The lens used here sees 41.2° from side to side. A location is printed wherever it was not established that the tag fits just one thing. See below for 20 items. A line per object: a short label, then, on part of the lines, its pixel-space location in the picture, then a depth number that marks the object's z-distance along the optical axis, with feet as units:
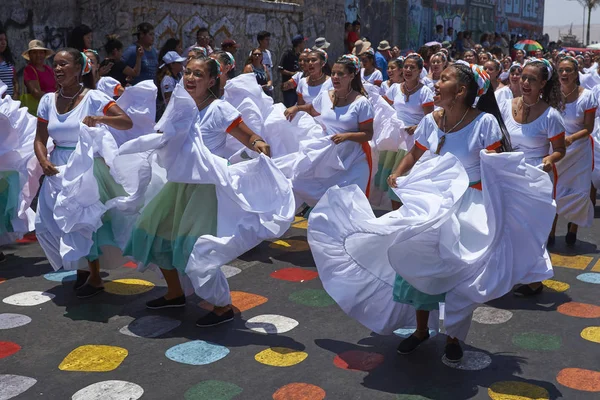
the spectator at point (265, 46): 46.88
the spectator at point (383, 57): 53.91
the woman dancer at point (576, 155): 25.21
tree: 218.61
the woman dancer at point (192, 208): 17.37
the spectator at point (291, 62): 47.93
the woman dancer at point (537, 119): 20.22
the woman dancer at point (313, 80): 27.63
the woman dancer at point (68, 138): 19.30
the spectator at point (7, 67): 31.78
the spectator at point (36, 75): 32.99
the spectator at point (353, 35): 63.41
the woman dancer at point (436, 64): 32.78
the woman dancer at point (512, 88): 25.81
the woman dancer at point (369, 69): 38.64
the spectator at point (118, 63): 37.06
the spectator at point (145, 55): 37.73
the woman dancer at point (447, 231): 14.52
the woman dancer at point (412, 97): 28.74
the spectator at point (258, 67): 39.75
